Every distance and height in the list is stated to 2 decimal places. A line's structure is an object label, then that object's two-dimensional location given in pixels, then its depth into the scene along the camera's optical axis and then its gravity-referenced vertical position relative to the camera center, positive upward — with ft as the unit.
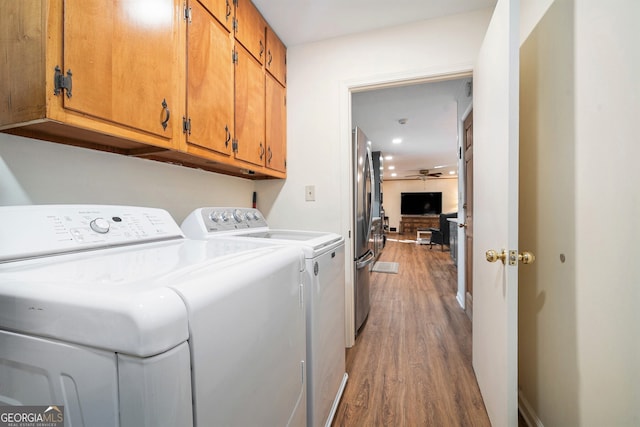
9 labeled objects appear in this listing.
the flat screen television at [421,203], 32.55 +1.11
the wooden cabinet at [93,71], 2.43 +1.52
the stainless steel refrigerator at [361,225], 7.21 -0.39
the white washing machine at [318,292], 3.57 -1.23
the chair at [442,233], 20.13 -1.74
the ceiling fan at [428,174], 28.35 +4.56
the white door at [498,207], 3.41 +0.07
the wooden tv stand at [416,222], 32.78 -1.32
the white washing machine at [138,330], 1.35 -0.71
